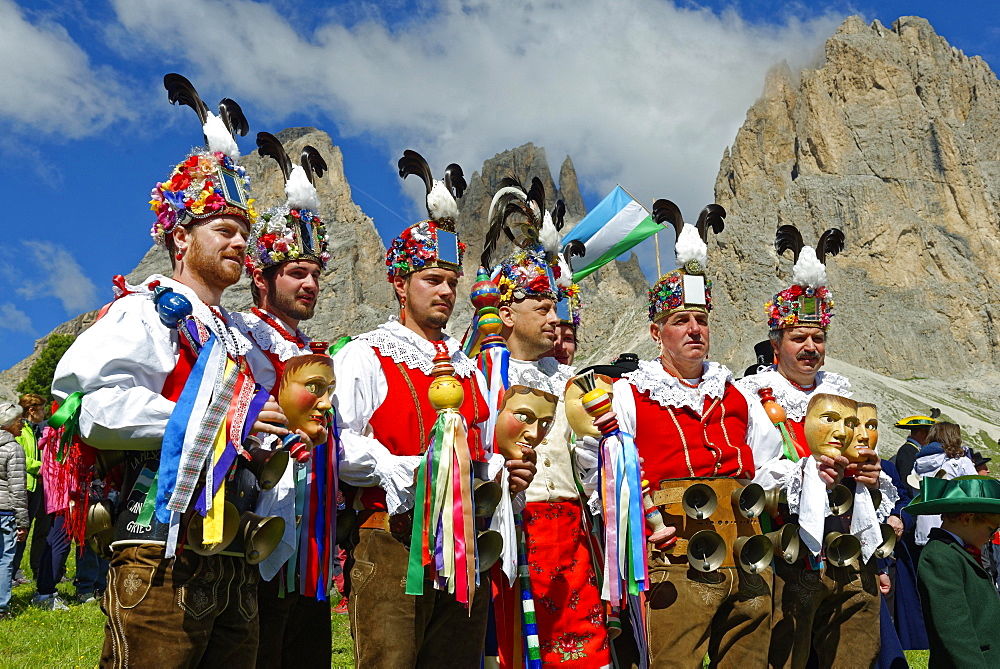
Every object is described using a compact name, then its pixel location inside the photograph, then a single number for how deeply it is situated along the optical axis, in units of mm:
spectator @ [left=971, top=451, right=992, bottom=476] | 9552
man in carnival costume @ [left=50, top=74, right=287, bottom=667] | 2582
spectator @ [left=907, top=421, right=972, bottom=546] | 7480
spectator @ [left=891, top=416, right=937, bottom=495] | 7703
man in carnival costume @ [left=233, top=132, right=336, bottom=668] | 3102
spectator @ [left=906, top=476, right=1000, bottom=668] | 3910
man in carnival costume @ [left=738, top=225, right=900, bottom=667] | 4176
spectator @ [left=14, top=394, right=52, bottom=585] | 8281
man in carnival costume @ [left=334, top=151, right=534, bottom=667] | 3168
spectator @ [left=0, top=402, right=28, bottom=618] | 7668
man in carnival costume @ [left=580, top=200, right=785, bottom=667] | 3830
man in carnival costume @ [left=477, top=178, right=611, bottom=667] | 3984
